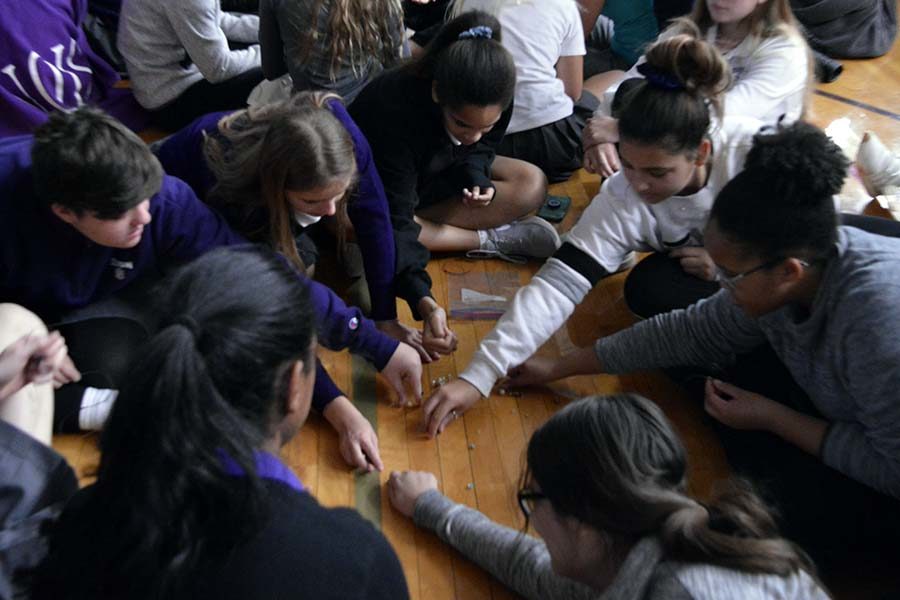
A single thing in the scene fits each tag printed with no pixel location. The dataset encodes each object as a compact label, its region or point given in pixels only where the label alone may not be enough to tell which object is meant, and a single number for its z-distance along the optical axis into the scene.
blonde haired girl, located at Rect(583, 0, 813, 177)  1.97
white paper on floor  1.95
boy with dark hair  1.26
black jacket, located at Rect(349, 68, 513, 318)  1.81
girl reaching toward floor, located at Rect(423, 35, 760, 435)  1.50
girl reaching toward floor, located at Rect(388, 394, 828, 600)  0.84
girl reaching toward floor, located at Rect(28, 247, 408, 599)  0.68
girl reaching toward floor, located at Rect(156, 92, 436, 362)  1.45
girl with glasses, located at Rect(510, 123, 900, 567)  1.19
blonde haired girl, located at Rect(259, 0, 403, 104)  1.97
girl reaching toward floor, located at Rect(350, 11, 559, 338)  1.68
